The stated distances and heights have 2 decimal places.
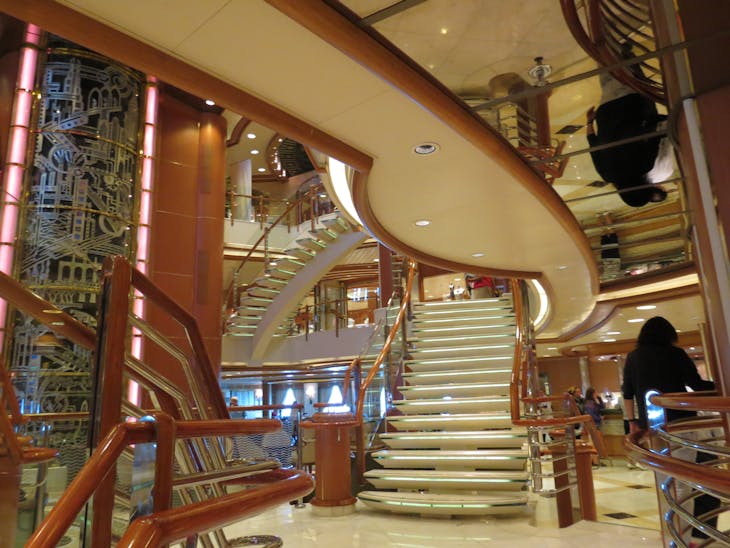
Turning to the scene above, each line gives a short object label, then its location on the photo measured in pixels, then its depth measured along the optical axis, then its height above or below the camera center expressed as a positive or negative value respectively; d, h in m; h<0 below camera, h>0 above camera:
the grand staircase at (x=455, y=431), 5.53 -0.41
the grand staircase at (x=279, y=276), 13.18 +2.68
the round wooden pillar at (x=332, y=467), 5.63 -0.64
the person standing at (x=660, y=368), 3.88 +0.11
